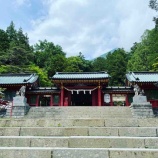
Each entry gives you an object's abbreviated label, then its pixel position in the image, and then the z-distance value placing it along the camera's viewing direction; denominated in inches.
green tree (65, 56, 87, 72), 1290.6
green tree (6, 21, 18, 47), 1787.8
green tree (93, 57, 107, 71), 1529.1
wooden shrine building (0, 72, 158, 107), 645.7
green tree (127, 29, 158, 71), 1060.5
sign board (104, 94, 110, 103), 674.5
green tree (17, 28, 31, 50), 1664.9
